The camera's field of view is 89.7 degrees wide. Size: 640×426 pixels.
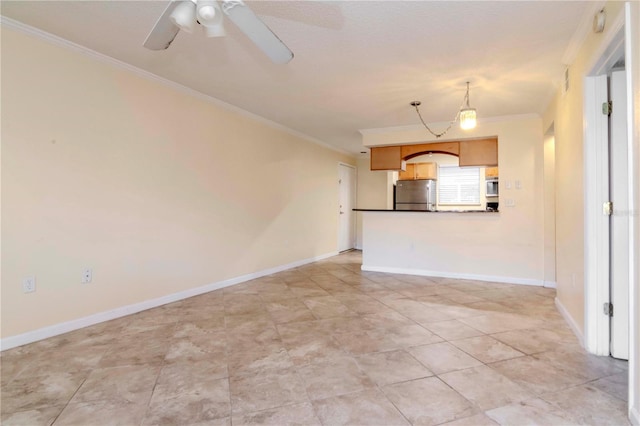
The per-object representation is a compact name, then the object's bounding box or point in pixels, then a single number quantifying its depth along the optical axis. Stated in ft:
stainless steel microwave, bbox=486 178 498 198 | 21.49
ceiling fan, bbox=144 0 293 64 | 4.91
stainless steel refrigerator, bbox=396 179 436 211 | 22.81
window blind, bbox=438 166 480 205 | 23.52
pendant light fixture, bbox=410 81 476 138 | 10.42
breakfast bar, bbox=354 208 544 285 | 14.39
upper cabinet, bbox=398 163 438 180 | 23.45
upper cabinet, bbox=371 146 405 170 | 17.06
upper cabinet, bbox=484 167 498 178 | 21.58
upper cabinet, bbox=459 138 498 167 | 15.08
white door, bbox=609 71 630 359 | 6.93
